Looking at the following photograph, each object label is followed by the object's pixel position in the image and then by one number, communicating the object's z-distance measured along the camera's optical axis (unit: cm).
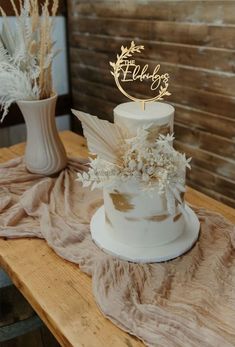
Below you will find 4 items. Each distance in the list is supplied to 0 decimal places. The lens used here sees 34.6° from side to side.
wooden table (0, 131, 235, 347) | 76
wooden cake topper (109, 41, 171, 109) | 90
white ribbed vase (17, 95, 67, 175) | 128
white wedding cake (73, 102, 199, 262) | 87
